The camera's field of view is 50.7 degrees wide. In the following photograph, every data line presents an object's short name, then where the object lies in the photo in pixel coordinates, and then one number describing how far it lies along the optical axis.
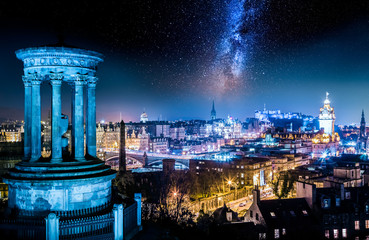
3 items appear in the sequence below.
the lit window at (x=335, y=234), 39.88
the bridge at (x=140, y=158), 121.38
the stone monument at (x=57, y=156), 15.82
